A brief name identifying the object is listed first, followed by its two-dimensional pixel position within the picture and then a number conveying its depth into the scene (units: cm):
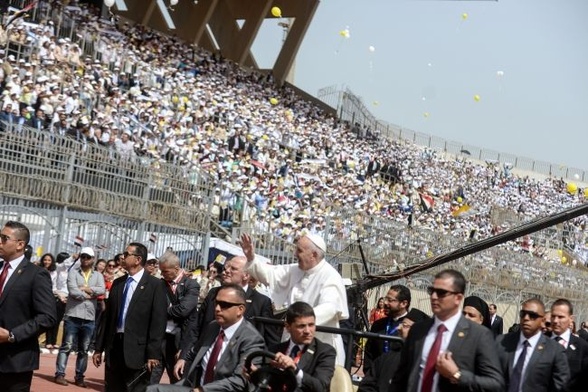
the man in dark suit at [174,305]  2350
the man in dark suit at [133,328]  2172
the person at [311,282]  1789
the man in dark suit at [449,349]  1295
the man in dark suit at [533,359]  1633
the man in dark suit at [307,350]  1522
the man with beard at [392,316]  2116
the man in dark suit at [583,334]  2832
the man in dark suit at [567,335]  1834
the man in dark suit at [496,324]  2632
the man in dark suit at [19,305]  1773
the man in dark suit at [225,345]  1637
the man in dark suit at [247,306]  2122
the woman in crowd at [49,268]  3553
